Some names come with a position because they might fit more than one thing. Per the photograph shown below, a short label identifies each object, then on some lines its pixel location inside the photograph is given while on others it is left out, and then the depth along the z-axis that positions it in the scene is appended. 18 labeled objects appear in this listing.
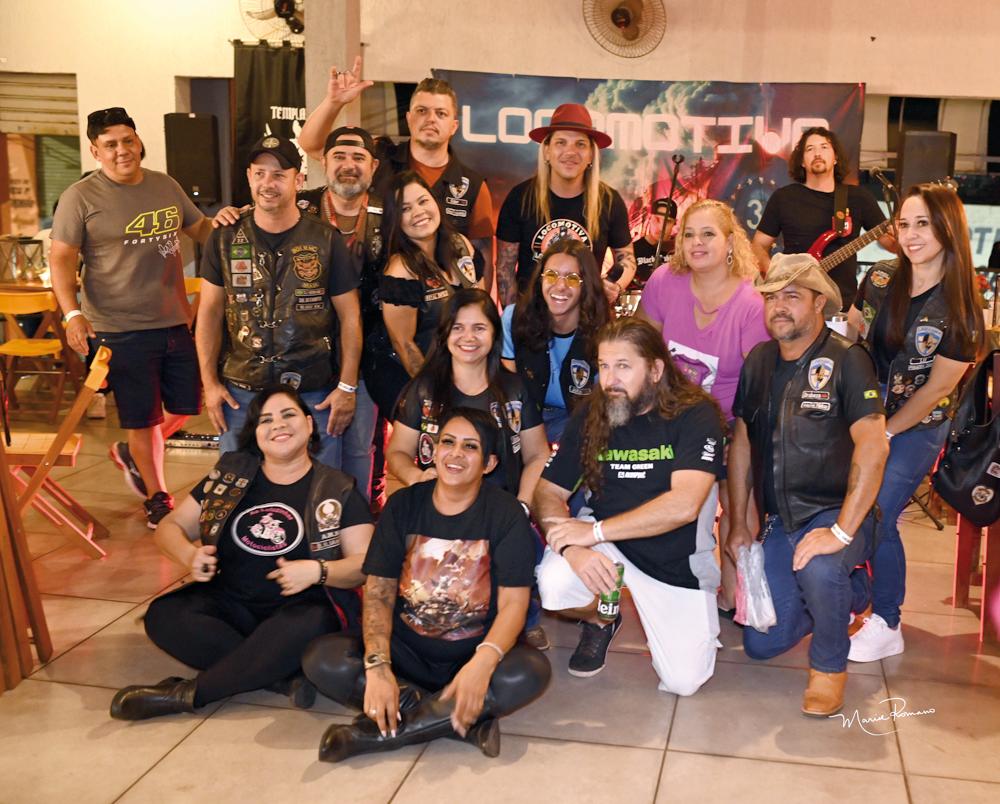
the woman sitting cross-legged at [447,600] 3.07
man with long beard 3.40
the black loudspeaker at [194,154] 9.14
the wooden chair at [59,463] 4.19
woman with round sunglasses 3.92
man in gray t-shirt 4.89
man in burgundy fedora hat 4.54
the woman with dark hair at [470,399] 3.70
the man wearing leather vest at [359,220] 4.34
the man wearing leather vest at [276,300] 4.07
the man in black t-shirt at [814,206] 5.52
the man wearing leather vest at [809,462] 3.31
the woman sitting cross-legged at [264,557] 3.29
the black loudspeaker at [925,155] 7.86
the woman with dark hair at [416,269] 4.13
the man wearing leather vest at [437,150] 4.69
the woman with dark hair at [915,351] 3.65
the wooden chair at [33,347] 6.89
